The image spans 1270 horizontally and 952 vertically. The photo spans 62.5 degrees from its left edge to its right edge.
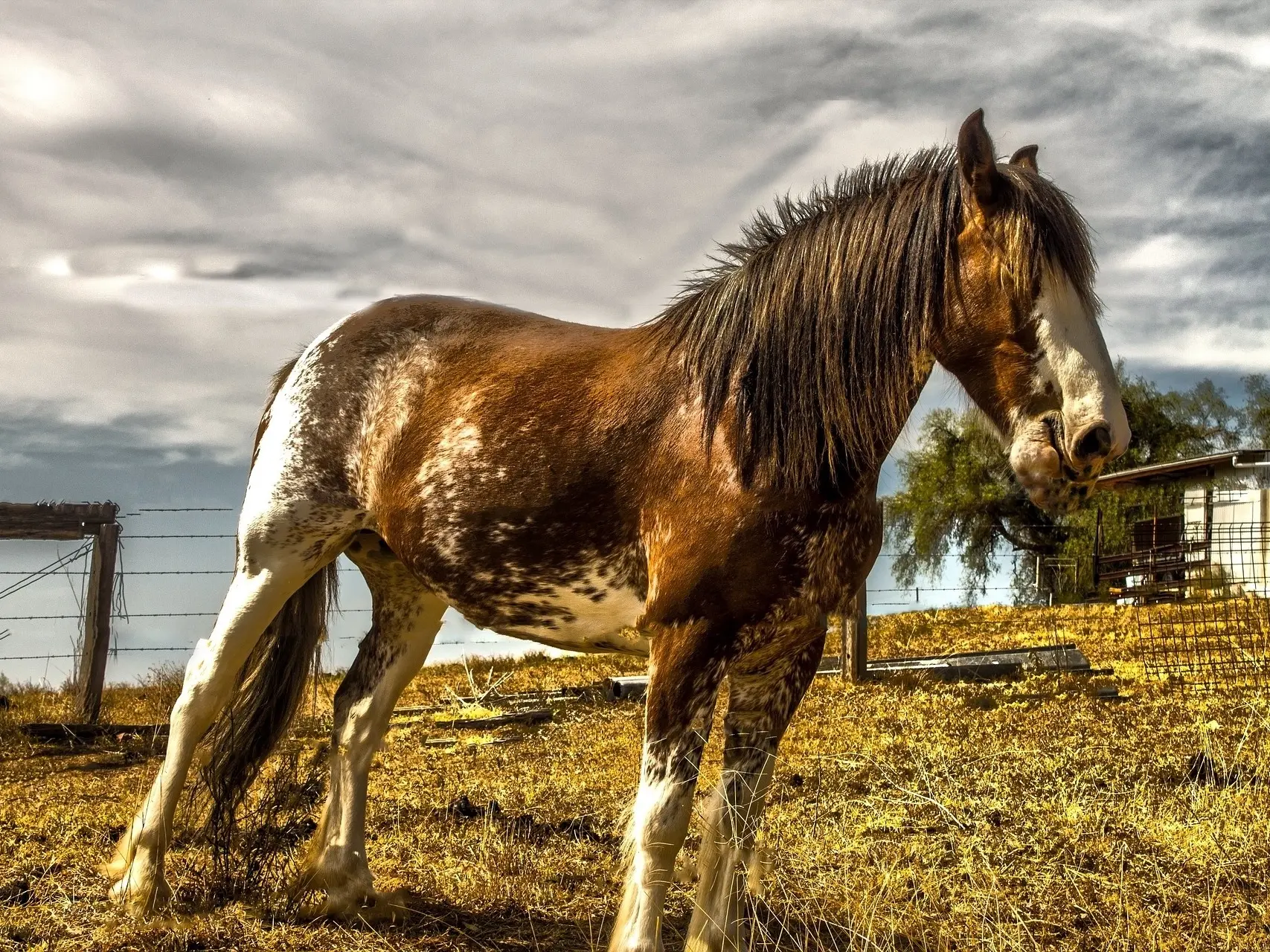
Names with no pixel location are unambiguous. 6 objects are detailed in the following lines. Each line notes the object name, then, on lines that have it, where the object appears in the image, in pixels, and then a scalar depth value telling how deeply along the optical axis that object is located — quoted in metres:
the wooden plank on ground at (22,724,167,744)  8.33
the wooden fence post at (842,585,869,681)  10.45
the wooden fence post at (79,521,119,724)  9.01
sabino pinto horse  2.97
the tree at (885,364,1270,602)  27.80
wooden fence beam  9.03
